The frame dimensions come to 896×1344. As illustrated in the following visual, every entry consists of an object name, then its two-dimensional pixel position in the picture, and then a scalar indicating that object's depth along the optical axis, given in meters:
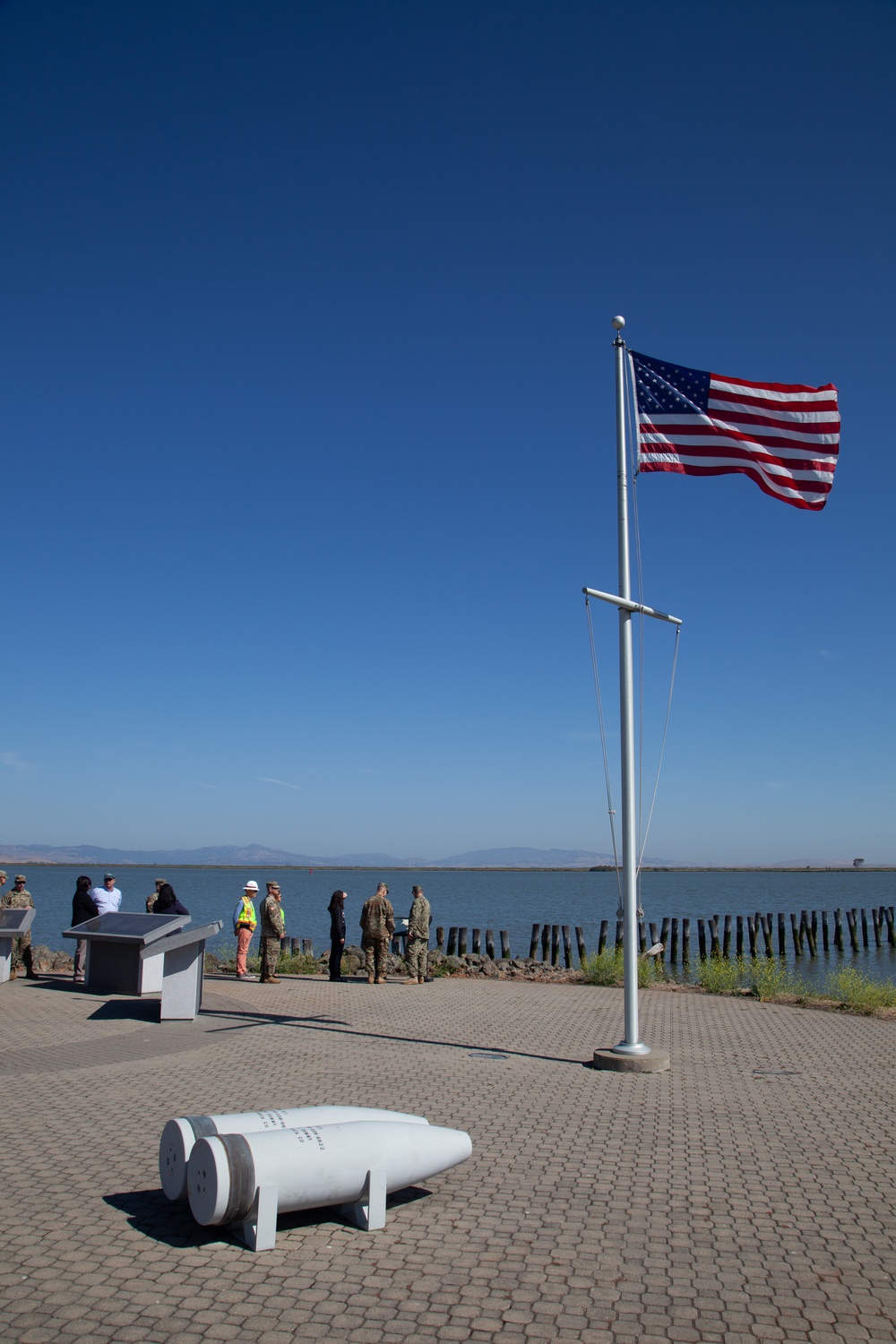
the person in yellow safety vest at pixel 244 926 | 17.59
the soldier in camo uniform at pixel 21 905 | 15.43
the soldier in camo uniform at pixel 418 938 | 16.88
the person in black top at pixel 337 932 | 17.00
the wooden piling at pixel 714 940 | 30.17
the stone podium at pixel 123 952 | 13.33
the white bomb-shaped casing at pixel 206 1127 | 5.33
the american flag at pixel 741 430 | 10.62
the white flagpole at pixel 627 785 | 9.91
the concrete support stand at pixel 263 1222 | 4.98
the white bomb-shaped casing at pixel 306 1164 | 4.92
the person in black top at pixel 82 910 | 15.90
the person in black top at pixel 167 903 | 16.45
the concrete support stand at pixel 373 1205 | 5.33
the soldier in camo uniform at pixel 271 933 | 16.19
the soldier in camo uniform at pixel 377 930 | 16.14
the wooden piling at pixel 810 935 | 36.22
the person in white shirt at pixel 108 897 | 16.72
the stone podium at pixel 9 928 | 14.97
